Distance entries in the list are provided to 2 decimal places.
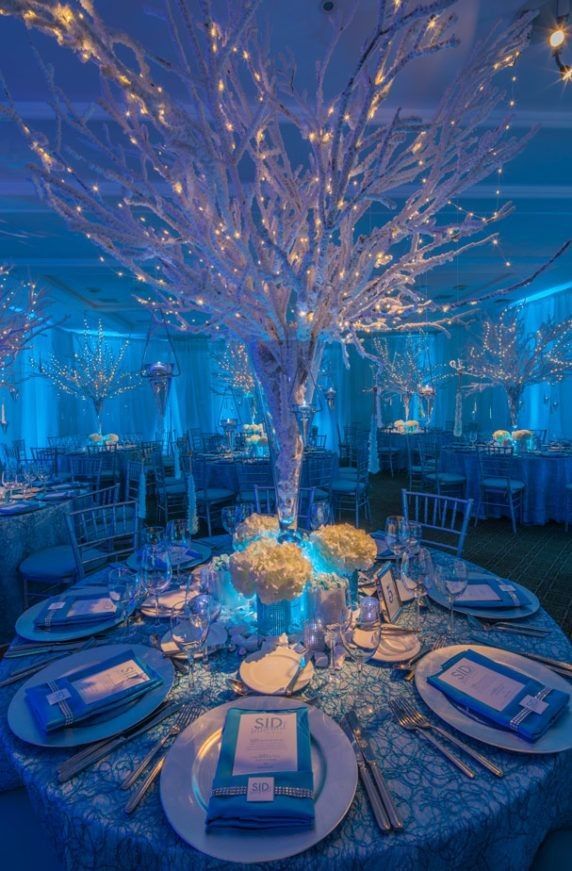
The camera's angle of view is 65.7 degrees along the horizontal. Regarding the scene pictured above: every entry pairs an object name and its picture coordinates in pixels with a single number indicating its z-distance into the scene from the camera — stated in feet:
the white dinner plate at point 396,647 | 4.14
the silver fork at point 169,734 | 2.84
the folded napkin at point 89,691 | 3.31
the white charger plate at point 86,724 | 3.18
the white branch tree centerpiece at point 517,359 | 23.11
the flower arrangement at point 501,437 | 21.21
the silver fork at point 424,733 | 2.89
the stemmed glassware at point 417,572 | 4.81
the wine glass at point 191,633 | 3.99
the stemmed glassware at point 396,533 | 6.12
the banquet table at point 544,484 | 17.46
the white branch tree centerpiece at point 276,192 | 3.57
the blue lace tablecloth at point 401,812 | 2.42
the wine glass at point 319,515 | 6.23
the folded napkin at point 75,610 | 4.88
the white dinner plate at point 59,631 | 4.64
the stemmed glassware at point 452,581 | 4.56
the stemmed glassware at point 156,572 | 4.94
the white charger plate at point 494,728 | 3.03
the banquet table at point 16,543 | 10.14
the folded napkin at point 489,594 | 5.04
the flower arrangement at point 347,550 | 4.65
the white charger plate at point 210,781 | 2.39
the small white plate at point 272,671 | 3.72
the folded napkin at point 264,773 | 2.49
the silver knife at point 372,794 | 2.51
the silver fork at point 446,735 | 2.87
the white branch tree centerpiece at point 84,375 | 29.89
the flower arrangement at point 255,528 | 5.39
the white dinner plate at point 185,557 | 6.35
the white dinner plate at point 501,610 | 4.85
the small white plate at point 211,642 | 4.26
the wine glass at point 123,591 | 4.61
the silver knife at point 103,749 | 2.89
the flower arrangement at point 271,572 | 4.13
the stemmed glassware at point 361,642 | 3.76
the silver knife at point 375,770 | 2.54
